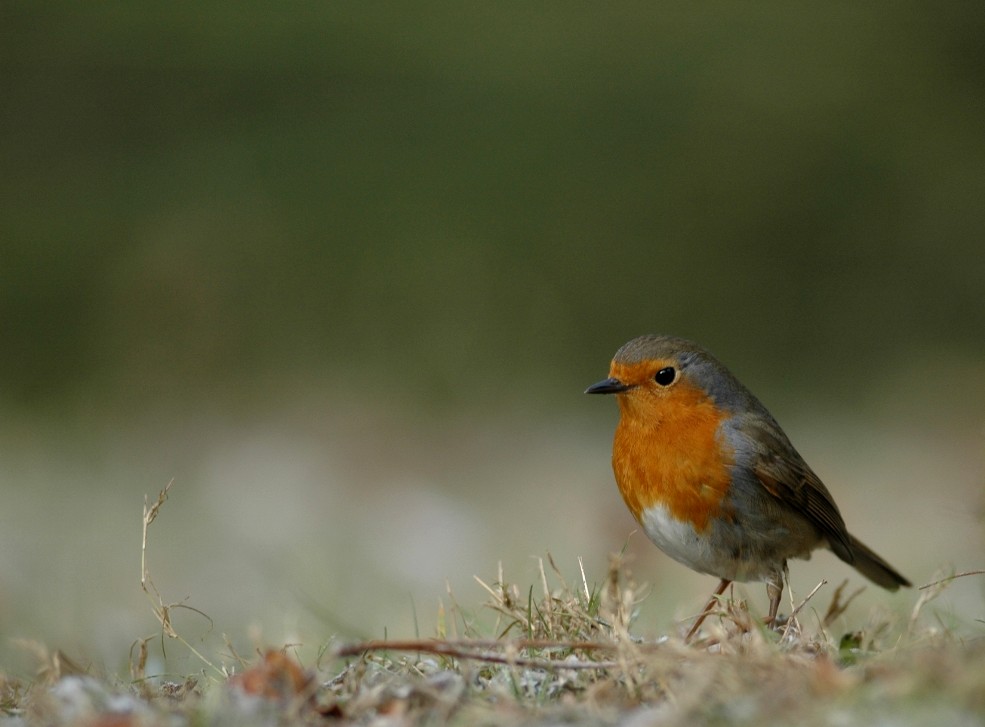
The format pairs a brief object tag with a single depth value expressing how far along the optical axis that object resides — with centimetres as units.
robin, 845
